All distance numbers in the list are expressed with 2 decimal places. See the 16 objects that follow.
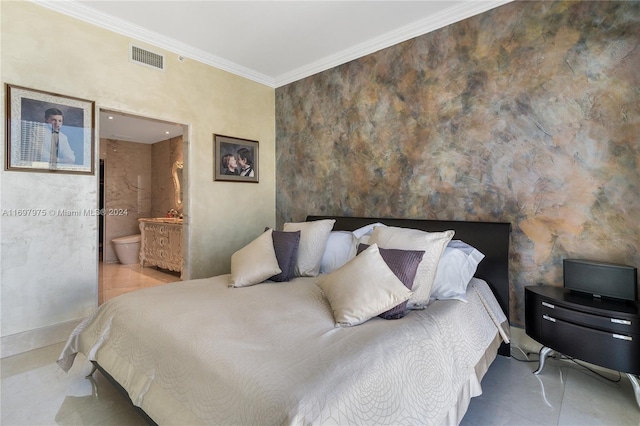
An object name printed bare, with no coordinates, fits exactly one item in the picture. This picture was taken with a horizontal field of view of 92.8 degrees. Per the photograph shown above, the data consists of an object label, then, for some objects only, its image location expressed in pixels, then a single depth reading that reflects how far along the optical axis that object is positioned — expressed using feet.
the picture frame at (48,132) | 8.44
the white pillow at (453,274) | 7.07
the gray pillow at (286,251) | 8.65
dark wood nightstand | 6.04
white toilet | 20.04
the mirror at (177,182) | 20.76
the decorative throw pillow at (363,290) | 5.60
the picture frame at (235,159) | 13.00
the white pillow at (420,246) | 6.61
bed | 3.67
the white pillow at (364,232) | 9.41
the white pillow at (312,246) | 9.04
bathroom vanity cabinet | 16.78
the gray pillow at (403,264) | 5.95
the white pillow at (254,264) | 8.00
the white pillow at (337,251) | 9.20
